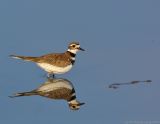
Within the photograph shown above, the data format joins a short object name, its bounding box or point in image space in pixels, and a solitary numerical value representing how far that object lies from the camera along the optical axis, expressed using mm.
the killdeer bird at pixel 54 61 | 11297
